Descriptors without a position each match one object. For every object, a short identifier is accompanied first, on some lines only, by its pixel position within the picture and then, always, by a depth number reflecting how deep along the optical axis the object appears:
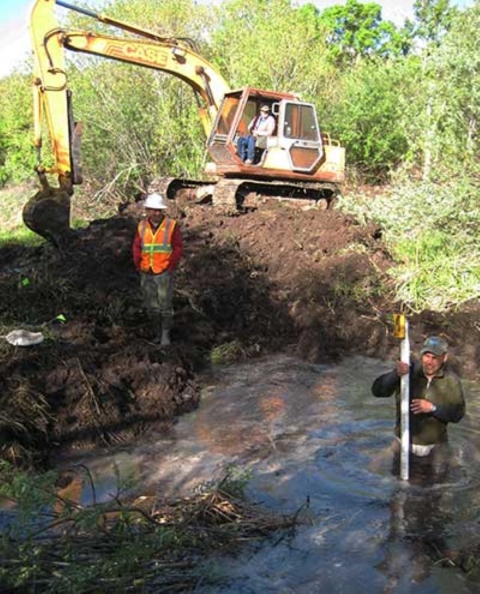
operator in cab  14.78
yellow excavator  12.68
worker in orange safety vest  8.91
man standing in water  5.67
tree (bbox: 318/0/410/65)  50.31
